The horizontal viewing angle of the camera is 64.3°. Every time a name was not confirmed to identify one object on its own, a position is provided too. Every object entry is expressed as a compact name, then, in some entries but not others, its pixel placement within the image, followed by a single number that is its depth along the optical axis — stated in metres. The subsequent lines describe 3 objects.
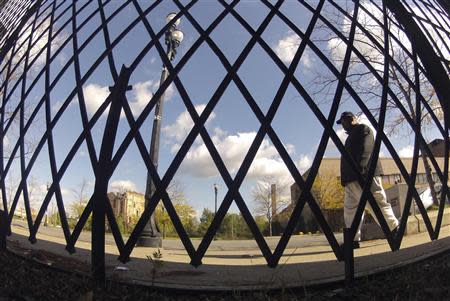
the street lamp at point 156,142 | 6.29
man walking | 4.36
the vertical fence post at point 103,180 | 2.01
